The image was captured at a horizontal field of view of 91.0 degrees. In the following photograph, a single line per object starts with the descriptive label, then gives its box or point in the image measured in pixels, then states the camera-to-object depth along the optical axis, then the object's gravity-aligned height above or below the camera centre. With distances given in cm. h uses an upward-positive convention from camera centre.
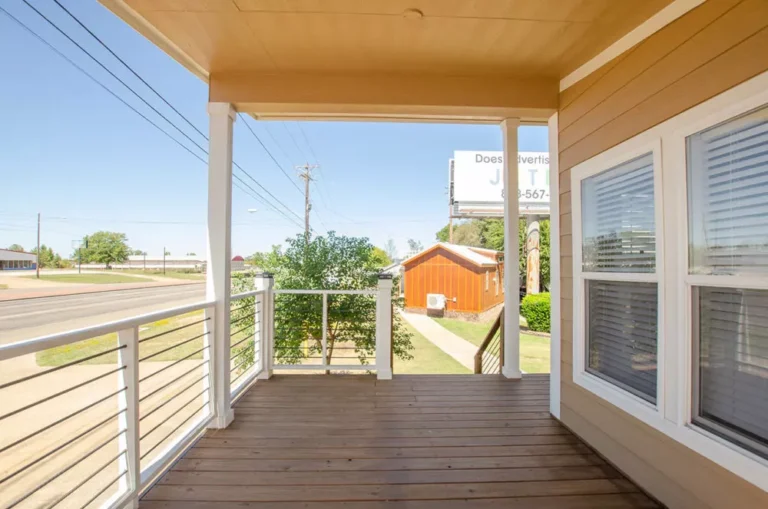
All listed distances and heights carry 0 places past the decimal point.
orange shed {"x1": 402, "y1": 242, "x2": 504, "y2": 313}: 1284 -70
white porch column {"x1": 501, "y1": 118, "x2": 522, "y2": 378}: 360 +5
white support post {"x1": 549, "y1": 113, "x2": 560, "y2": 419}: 286 -4
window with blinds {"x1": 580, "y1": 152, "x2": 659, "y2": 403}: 198 -11
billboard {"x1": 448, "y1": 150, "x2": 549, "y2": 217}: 1111 +232
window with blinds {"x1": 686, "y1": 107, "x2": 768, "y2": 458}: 145 -7
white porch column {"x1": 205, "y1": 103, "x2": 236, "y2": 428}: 264 +1
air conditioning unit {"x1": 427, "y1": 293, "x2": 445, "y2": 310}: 1284 -148
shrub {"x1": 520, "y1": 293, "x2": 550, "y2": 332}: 986 -145
